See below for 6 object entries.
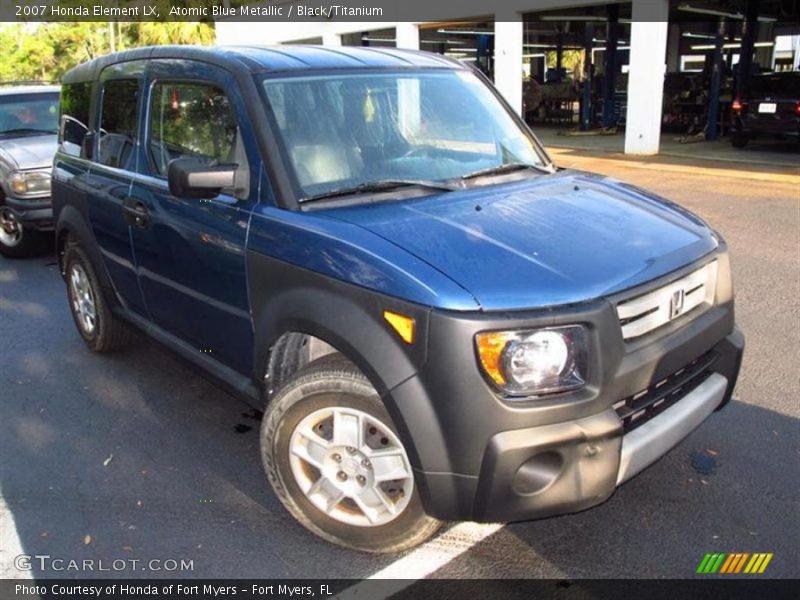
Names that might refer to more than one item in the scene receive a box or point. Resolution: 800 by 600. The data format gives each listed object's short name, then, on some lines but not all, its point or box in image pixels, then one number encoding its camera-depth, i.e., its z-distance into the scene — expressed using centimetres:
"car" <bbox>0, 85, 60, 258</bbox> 751
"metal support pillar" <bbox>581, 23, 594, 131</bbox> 2218
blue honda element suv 239
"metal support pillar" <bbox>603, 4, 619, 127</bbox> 2136
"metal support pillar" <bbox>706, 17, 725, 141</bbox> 1802
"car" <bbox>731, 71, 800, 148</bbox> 1512
